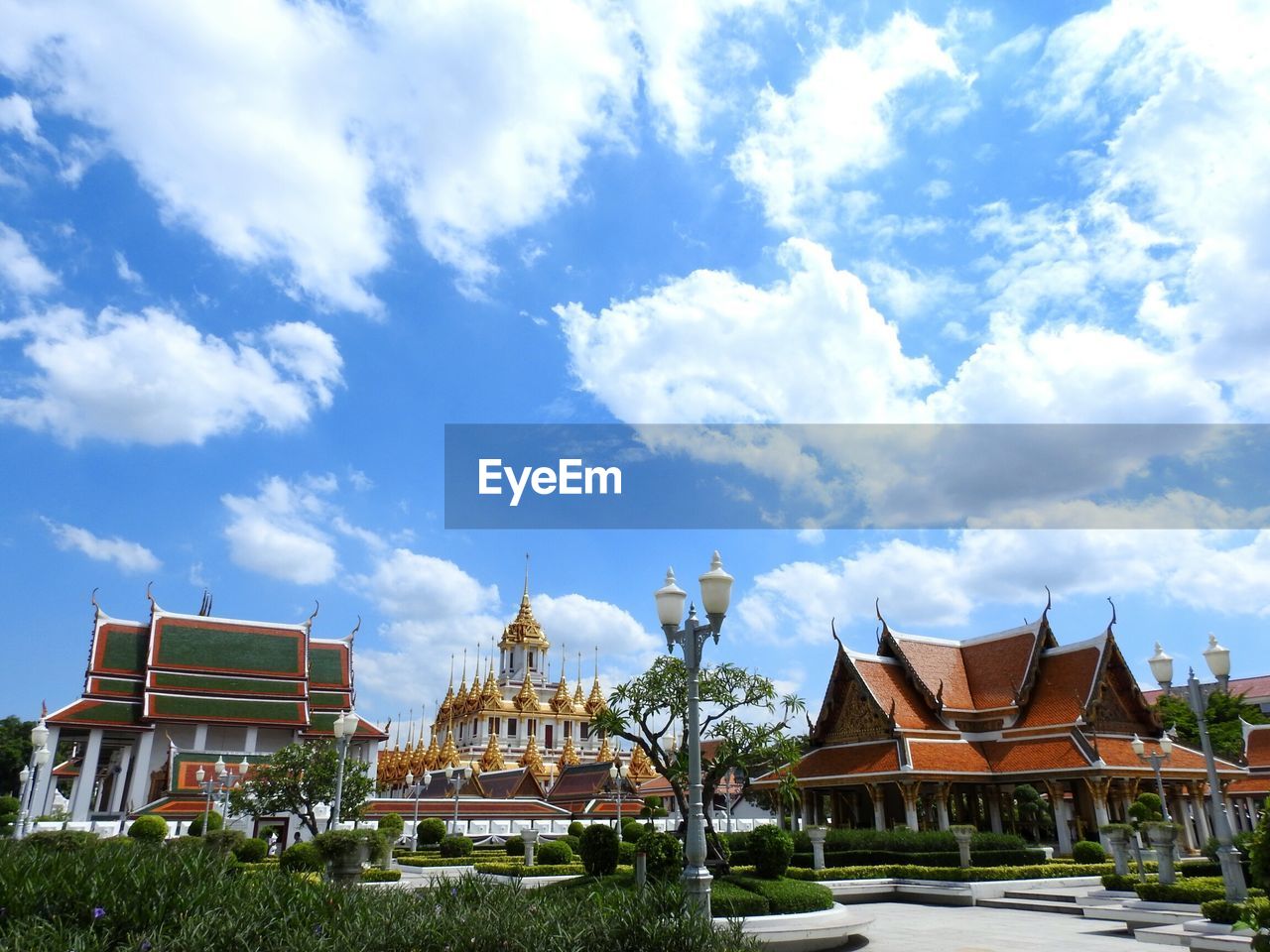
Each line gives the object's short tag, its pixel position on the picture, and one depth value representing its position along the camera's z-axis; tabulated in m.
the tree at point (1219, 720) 46.03
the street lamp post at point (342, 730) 18.67
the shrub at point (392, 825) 25.94
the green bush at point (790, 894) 12.36
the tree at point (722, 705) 17.55
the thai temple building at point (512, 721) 73.56
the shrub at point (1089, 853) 21.70
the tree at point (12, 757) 66.94
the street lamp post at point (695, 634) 8.72
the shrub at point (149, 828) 28.12
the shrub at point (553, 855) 26.66
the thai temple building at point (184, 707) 39.16
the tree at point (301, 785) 30.11
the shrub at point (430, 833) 35.91
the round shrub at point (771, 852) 13.90
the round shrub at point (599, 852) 15.71
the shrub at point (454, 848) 32.44
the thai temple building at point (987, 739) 25.17
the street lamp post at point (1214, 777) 12.62
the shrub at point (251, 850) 26.41
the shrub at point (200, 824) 31.49
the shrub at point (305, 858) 18.70
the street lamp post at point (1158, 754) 21.31
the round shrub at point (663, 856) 13.41
